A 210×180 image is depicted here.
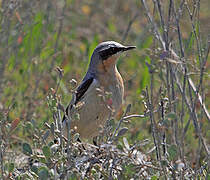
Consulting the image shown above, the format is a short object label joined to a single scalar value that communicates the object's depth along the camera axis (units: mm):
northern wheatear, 9187
